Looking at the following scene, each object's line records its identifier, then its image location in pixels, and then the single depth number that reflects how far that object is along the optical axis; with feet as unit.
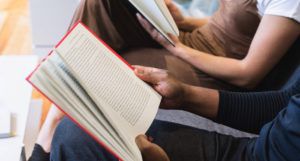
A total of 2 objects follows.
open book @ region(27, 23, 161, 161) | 3.21
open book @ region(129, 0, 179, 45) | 4.31
